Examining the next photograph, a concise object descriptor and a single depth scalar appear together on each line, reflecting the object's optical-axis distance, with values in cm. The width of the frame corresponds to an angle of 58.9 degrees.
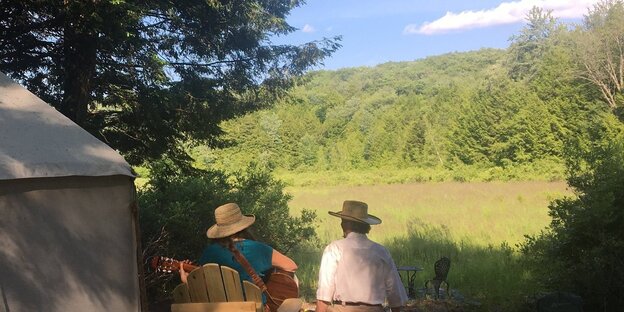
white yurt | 417
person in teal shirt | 454
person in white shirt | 380
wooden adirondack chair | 399
